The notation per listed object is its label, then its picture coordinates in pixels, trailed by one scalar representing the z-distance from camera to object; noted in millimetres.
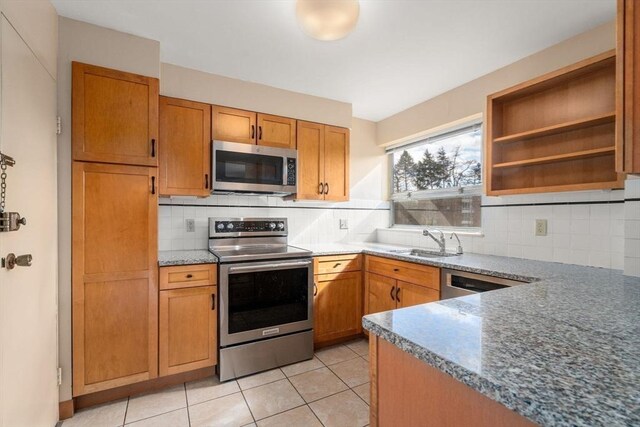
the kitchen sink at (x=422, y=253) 2605
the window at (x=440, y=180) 2814
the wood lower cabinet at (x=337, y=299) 2629
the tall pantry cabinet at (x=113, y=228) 1842
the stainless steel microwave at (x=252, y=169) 2426
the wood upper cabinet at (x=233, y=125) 2477
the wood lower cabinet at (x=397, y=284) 2193
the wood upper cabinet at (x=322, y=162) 2865
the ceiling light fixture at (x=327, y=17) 1408
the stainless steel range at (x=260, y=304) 2182
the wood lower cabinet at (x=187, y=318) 2055
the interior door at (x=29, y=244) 1197
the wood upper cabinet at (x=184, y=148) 2287
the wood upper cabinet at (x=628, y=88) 988
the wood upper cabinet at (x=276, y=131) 2656
